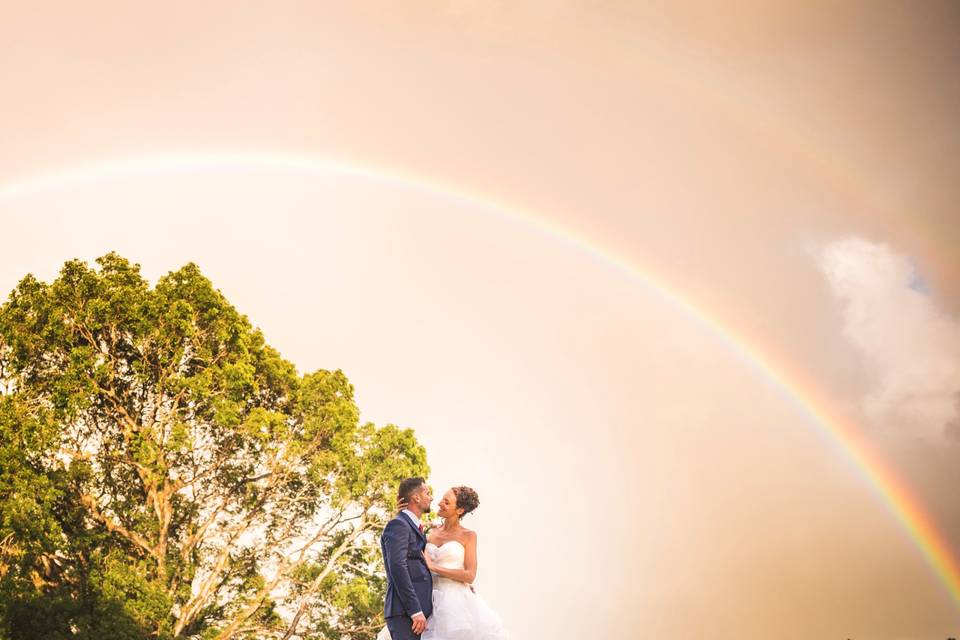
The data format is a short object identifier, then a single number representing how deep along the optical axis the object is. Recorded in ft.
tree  50.57
